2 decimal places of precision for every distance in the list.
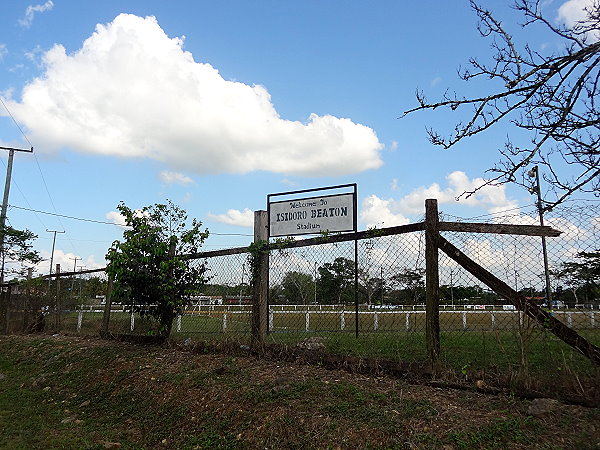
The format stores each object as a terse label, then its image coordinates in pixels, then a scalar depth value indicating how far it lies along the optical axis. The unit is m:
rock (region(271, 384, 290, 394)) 5.20
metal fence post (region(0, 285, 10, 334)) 14.33
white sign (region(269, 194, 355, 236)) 7.10
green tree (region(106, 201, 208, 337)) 8.55
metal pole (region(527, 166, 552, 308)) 4.15
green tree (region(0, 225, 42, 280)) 23.97
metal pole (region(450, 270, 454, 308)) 5.17
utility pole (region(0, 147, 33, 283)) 23.45
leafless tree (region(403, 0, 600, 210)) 3.72
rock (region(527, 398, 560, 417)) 3.96
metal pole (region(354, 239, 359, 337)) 6.50
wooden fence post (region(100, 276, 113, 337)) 10.32
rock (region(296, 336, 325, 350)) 6.46
